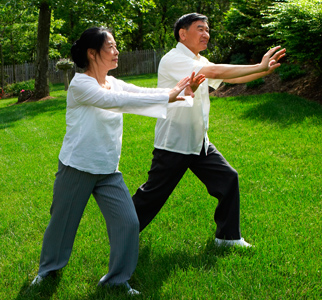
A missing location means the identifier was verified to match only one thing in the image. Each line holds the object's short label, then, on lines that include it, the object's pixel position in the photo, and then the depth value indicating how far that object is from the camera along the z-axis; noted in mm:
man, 4047
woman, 3254
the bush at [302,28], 9125
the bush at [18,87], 23372
